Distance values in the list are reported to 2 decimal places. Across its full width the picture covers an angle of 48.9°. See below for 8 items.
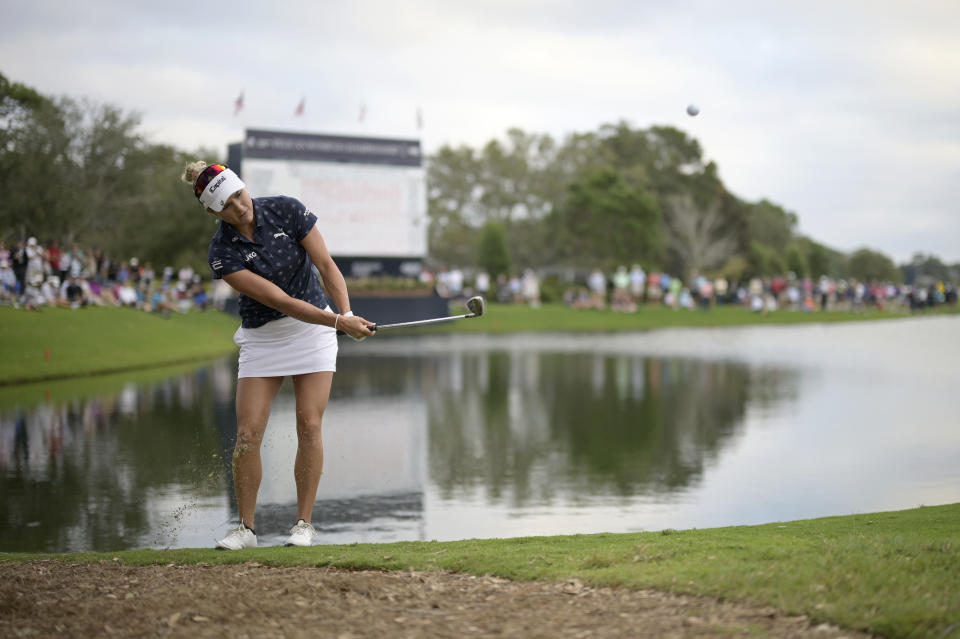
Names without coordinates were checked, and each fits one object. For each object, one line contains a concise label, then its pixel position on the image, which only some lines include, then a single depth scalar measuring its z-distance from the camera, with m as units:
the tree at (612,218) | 73.19
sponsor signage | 46.25
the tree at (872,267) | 137.38
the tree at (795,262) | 105.81
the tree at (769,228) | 123.21
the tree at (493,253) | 67.94
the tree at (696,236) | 84.44
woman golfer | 6.41
